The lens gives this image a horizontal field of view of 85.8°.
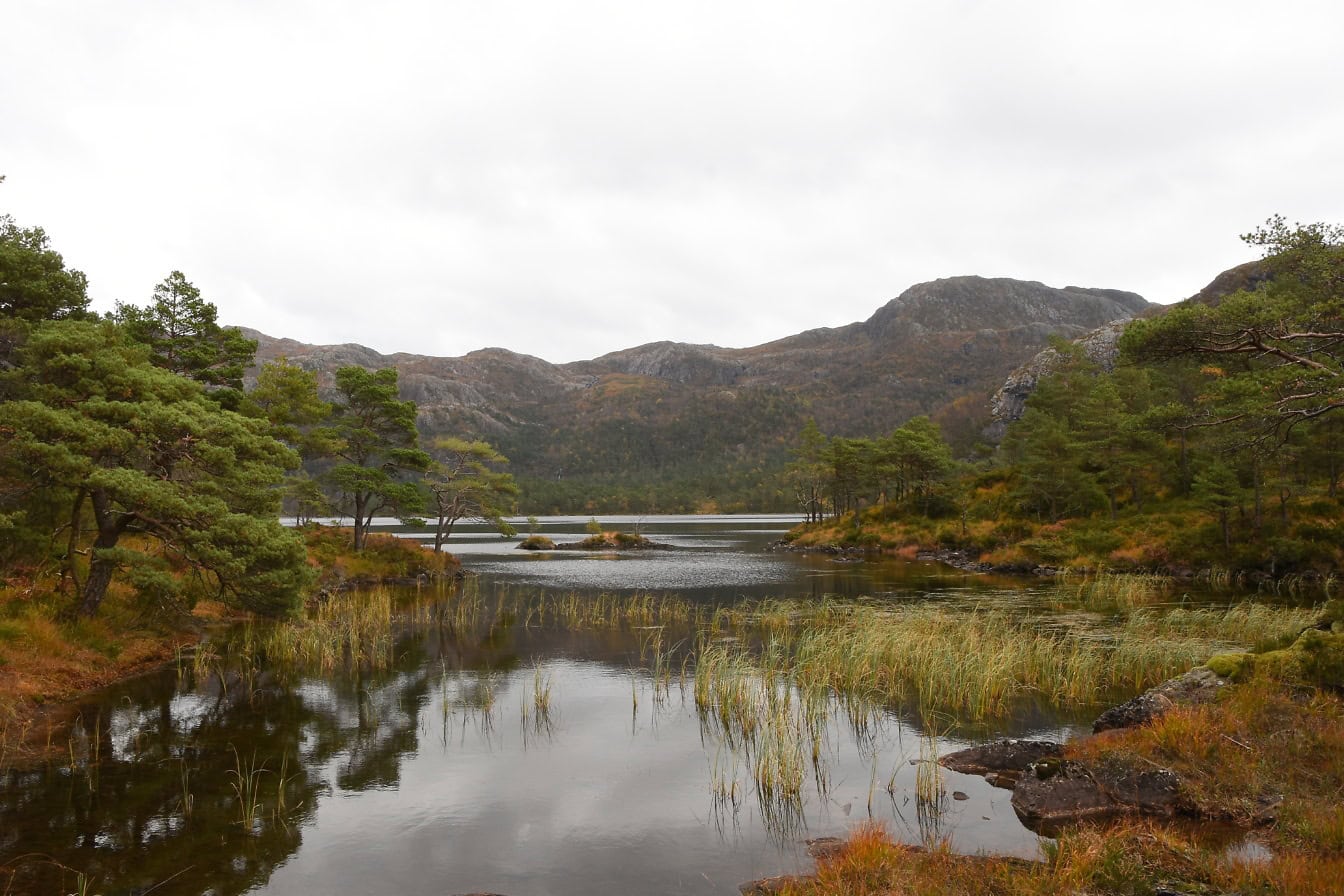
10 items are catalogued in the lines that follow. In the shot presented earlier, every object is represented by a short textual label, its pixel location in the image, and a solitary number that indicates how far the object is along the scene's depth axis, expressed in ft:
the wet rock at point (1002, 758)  42.42
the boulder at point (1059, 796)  35.55
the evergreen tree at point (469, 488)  172.45
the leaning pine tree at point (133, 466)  56.39
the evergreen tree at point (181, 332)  107.55
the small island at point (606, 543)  279.08
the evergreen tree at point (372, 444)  149.69
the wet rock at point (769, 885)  28.50
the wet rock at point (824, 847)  32.37
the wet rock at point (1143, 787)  34.19
